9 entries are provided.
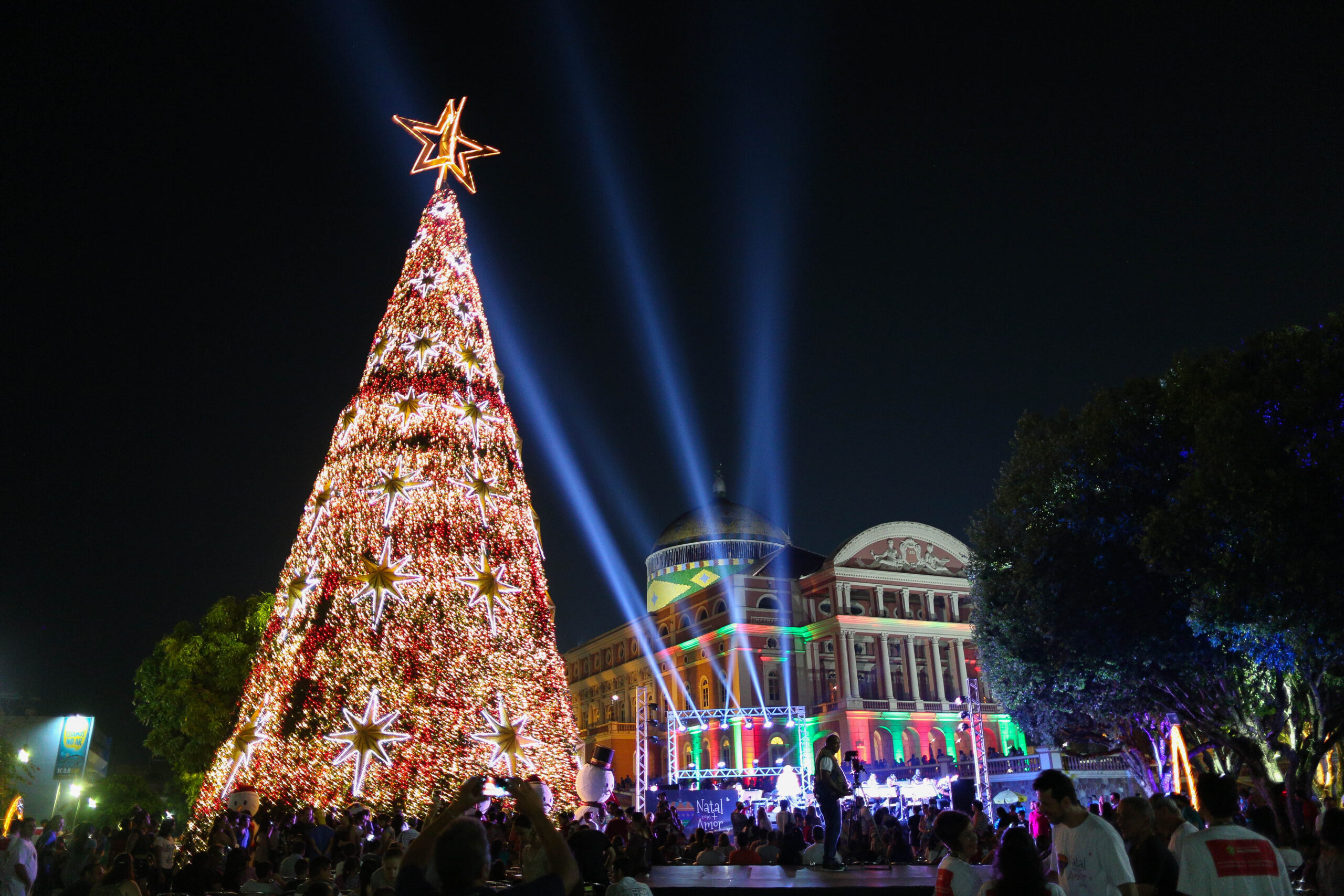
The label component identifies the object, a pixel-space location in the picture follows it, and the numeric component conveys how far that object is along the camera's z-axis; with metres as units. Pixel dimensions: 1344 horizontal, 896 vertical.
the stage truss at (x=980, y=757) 25.72
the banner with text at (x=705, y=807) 27.97
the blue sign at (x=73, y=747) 36.00
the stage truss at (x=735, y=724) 34.07
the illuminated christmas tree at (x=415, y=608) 13.33
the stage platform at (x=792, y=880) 8.20
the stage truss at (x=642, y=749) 25.95
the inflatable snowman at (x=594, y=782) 12.07
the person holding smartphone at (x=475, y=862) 3.17
